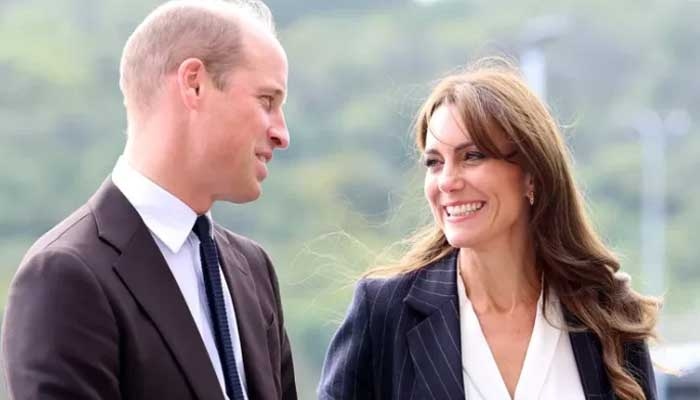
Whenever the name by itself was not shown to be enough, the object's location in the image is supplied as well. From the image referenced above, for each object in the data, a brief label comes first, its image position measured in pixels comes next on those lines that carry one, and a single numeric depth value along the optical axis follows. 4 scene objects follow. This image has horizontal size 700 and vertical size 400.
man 3.99
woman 5.70
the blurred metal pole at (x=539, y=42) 18.44
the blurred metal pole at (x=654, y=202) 42.66
